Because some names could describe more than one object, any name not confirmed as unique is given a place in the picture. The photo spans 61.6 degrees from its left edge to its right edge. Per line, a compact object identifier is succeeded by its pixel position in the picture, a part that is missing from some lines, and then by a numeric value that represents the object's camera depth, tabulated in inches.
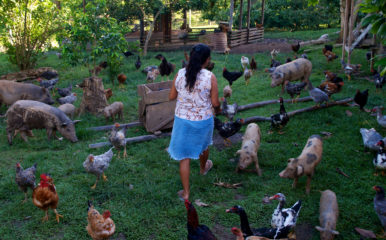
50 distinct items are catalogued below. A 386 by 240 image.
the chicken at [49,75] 522.3
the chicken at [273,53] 593.5
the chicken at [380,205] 170.9
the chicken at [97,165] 214.5
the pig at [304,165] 206.8
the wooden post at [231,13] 736.0
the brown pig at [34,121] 302.2
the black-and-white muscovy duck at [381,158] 226.3
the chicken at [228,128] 276.7
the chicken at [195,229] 149.3
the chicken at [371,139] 253.0
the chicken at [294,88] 367.2
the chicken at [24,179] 200.8
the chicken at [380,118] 289.3
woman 177.9
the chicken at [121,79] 484.4
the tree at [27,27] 515.5
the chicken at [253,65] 546.9
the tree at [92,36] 398.3
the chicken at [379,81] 398.6
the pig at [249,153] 232.1
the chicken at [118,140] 260.1
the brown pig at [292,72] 418.6
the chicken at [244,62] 530.9
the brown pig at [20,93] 382.9
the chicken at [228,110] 322.7
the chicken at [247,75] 472.7
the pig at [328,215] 164.7
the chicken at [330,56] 551.2
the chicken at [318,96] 336.8
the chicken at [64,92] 428.5
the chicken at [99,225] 159.0
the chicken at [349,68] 462.9
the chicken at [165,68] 495.2
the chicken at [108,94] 406.3
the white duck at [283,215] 164.7
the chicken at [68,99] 399.5
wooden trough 303.4
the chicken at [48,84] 453.8
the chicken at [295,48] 633.6
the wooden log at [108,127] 324.5
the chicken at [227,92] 397.4
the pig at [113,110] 342.3
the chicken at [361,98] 332.5
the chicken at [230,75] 453.4
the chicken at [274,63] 532.1
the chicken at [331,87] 355.6
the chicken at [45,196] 178.9
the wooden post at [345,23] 471.2
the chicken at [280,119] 295.6
